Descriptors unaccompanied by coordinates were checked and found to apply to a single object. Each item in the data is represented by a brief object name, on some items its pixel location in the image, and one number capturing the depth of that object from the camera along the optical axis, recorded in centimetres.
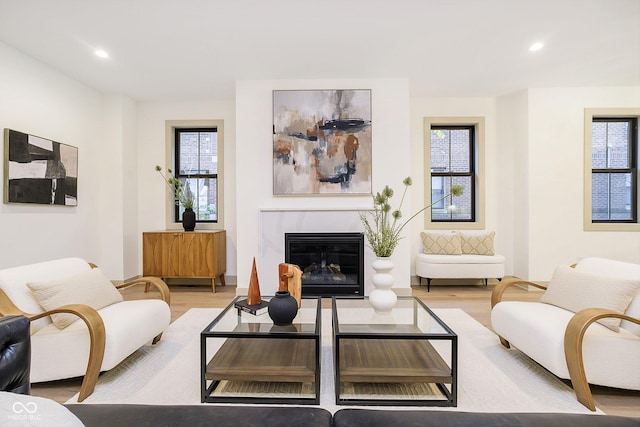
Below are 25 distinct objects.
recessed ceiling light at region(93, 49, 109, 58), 362
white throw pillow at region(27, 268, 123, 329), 213
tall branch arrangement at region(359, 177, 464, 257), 240
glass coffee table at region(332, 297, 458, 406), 190
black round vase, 210
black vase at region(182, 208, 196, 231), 482
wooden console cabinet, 464
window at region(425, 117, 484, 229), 522
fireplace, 430
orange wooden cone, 242
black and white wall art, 348
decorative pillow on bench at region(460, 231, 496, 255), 488
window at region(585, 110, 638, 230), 488
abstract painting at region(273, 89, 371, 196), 438
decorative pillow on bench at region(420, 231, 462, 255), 488
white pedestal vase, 240
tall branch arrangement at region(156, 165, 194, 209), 493
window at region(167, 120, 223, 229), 534
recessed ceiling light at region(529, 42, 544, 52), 353
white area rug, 193
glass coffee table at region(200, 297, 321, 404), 190
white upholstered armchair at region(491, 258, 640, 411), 188
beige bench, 467
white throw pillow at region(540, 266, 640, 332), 207
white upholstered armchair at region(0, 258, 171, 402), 198
